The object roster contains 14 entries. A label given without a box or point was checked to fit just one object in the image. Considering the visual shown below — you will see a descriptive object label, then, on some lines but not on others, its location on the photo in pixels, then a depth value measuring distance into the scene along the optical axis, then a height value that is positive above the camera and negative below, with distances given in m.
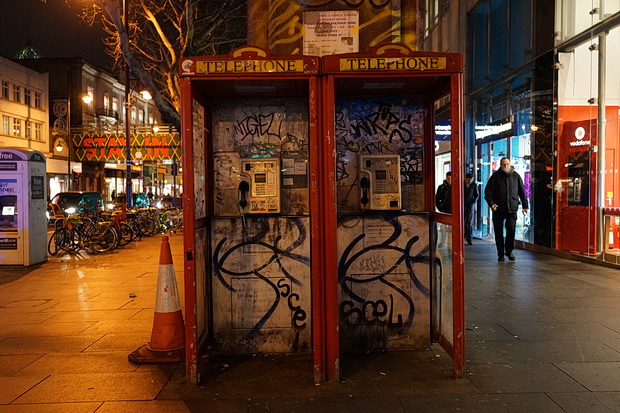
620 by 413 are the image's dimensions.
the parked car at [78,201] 21.03 -0.22
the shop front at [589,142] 10.48 +0.99
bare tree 13.85 +5.59
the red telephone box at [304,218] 5.18 -0.25
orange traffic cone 5.34 -1.26
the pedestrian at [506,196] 10.61 -0.09
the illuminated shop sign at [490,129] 14.39 +1.77
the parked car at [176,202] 26.53 -0.39
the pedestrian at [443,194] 11.98 -0.05
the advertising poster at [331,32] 6.08 +1.82
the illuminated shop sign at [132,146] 28.40 +2.62
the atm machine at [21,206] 11.39 -0.21
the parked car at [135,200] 30.02 -0.32
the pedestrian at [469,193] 13.67 -0.04
